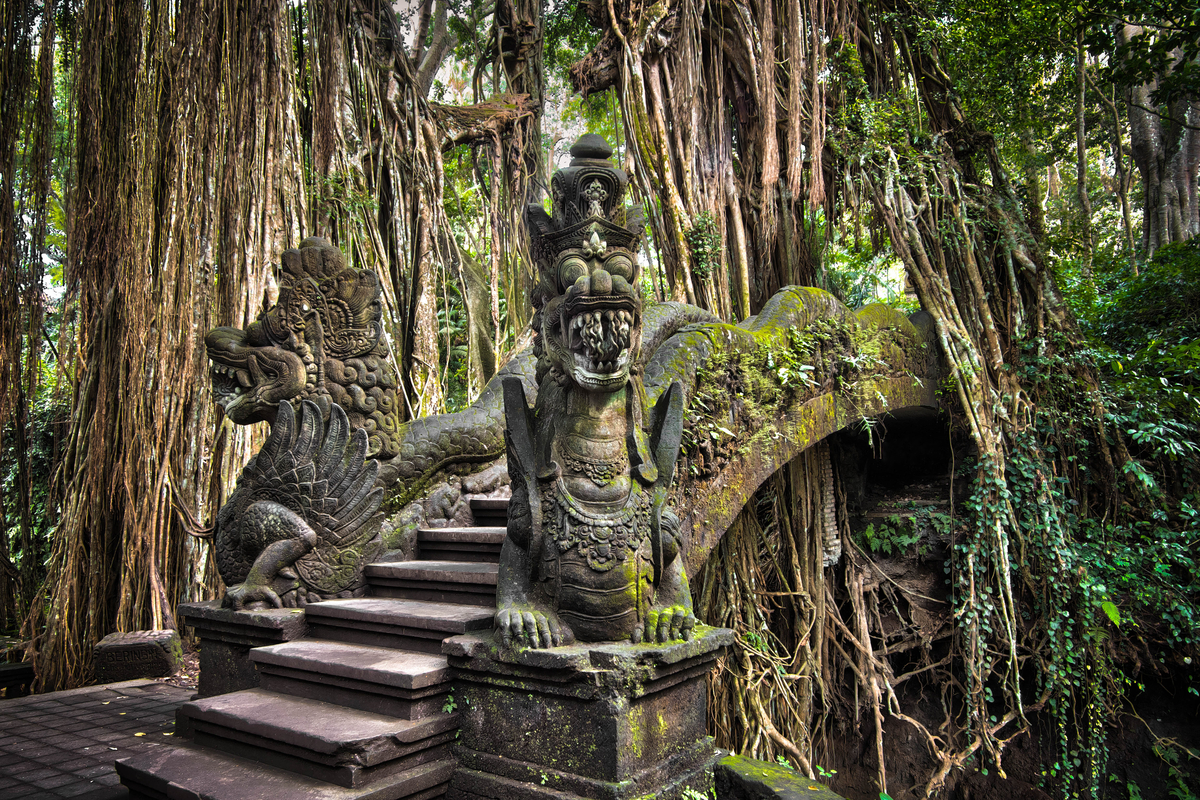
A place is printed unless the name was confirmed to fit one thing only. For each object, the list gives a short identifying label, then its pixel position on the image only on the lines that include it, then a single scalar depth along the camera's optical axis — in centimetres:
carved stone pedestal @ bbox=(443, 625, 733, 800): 198
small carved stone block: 400
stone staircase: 203
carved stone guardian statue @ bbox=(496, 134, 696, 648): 217
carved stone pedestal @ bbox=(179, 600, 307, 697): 281
